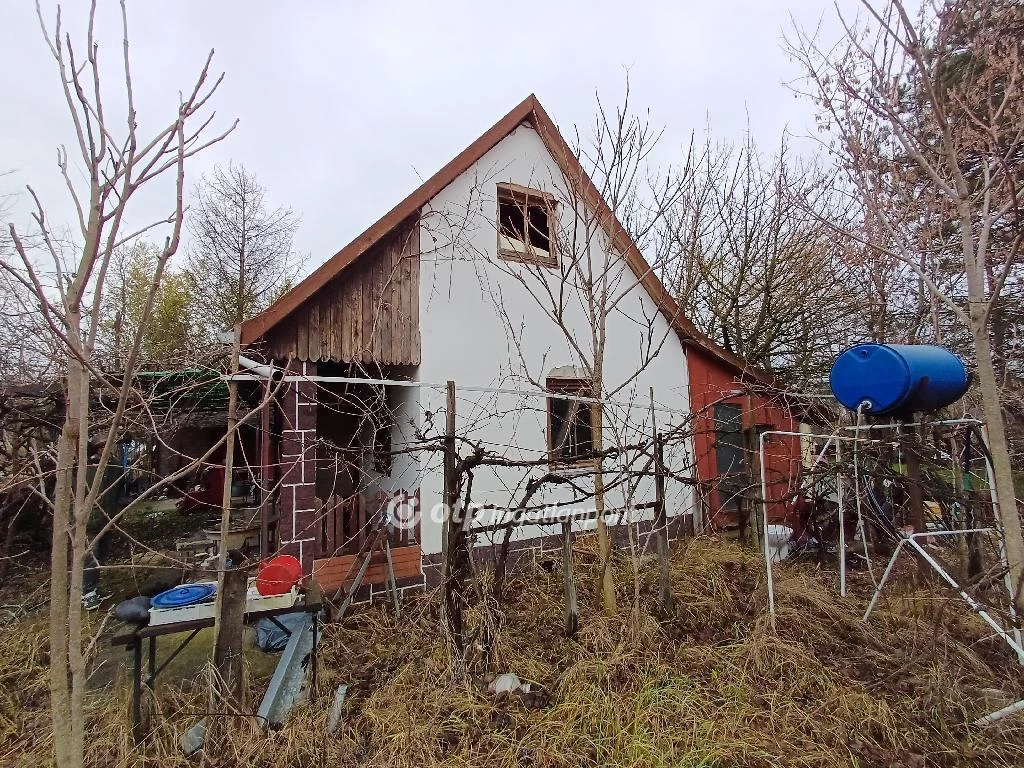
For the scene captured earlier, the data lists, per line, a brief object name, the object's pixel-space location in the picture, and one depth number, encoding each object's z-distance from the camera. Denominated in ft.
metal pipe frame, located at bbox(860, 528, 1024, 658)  10.42
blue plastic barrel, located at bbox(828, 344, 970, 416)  13.43
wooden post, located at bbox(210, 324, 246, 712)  10.54
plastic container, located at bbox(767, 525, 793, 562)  21.44
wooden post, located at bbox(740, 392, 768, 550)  21.70
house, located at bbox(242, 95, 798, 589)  17.78
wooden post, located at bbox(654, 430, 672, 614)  14.69
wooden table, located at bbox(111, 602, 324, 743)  9.68
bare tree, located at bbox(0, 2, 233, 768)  5.71
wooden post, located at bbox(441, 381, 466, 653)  11.85
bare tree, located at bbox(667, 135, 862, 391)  32.50
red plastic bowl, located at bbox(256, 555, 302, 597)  13.82
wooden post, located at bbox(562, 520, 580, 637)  13.48
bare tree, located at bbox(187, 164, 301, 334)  57.98
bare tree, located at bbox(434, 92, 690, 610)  15.42
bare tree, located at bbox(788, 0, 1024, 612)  10.68
